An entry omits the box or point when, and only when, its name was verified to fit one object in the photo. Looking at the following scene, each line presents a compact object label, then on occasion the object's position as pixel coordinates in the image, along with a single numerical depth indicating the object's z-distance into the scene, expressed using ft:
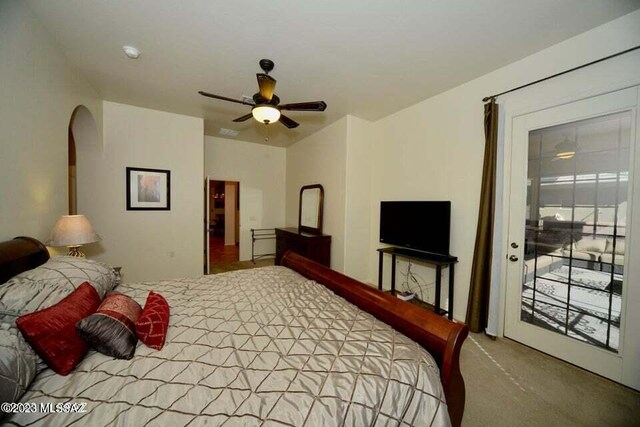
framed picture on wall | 12.42
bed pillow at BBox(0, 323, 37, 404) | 2.83
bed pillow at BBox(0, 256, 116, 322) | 3.79
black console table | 9.04
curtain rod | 5.96
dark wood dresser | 13.55
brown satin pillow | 3.71
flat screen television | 9.57
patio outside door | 6.25
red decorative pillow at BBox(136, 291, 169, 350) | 4.13
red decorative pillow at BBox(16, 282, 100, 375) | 3.41
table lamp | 7.11
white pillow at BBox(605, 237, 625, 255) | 6.23
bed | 2.91
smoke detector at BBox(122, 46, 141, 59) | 7.63
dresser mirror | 14.99
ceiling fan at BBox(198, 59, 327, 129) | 7.22
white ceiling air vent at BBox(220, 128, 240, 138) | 15.85
